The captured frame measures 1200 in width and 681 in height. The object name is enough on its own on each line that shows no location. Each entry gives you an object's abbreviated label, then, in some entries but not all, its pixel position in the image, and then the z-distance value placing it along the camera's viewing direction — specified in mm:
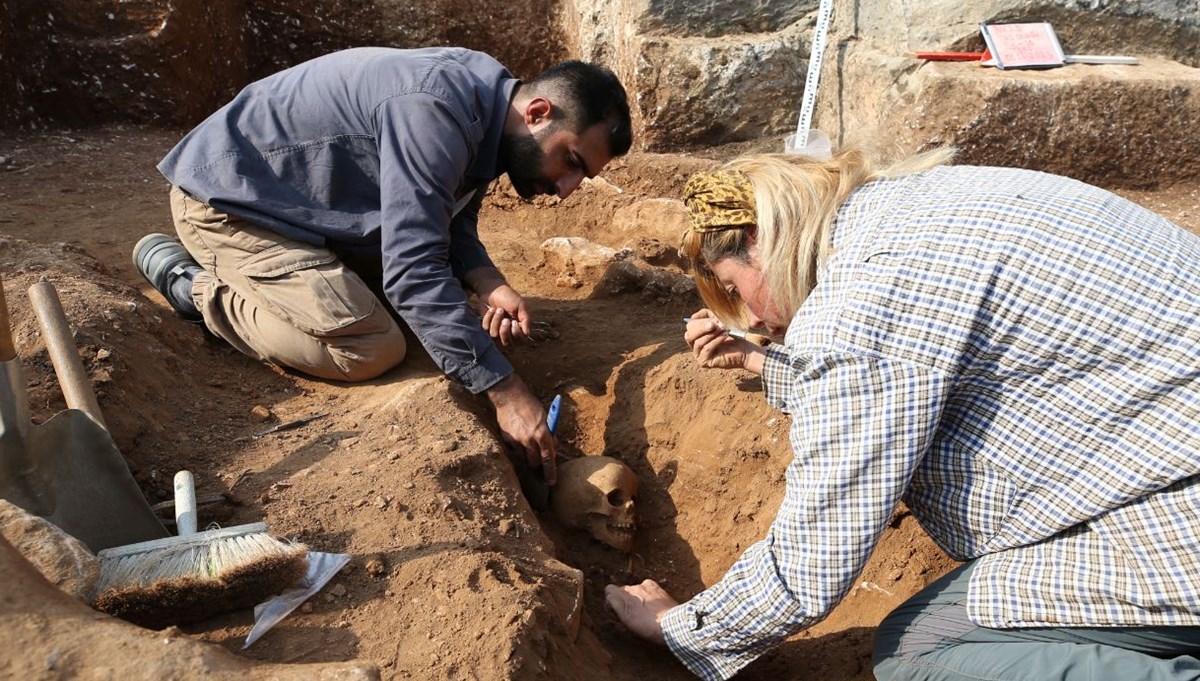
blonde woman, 1824
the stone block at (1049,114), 5203
